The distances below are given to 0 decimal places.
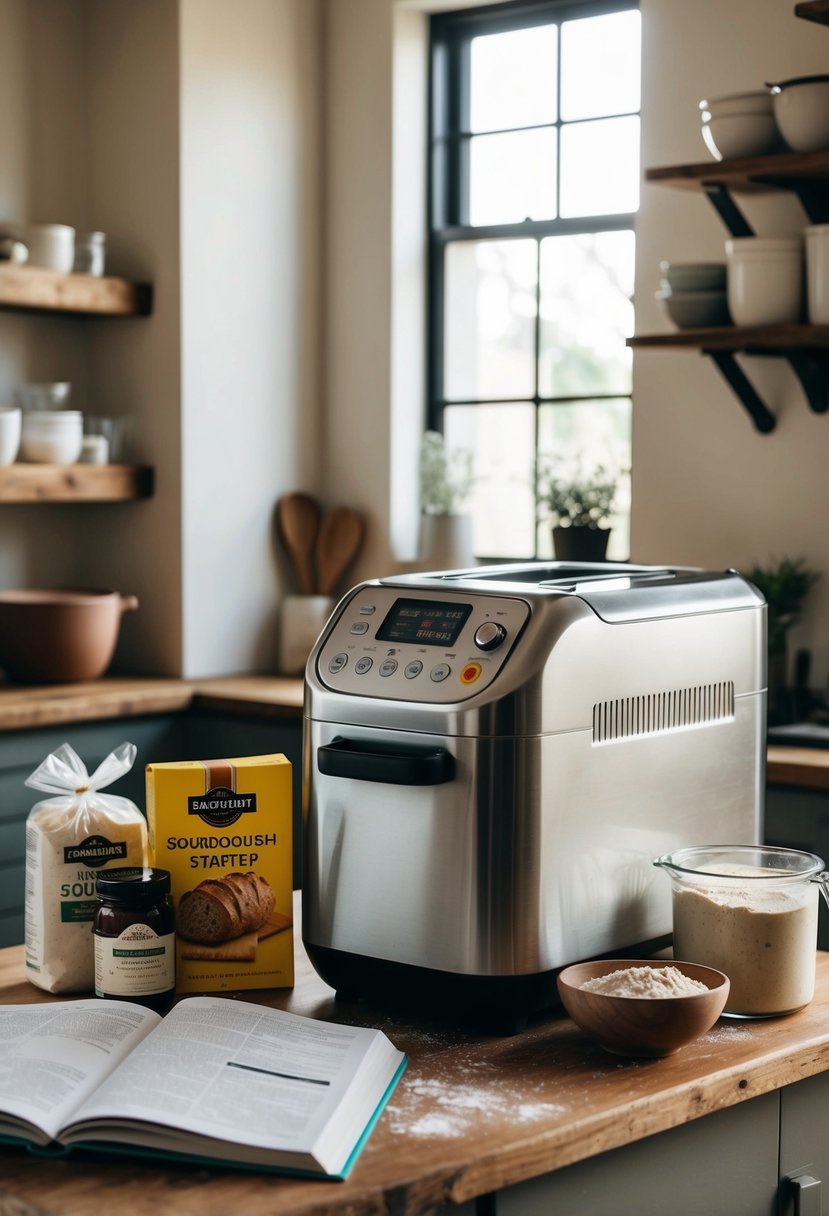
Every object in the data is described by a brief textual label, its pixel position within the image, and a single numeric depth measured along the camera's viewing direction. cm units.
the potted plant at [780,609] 277
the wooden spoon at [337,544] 373
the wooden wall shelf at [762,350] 262
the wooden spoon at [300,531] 371
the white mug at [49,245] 326
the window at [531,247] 346
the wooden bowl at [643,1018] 116
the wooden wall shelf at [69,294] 321
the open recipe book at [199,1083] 101
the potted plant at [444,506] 358
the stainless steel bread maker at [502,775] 124
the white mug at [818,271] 257
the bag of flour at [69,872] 137
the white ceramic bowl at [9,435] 319
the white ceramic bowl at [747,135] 267
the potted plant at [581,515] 320
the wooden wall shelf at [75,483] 322
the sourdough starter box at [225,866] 137
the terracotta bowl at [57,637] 323
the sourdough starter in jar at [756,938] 130
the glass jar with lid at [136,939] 130
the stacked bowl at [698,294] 277
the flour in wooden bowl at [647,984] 119
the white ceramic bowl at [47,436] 329
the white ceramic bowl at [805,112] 256
